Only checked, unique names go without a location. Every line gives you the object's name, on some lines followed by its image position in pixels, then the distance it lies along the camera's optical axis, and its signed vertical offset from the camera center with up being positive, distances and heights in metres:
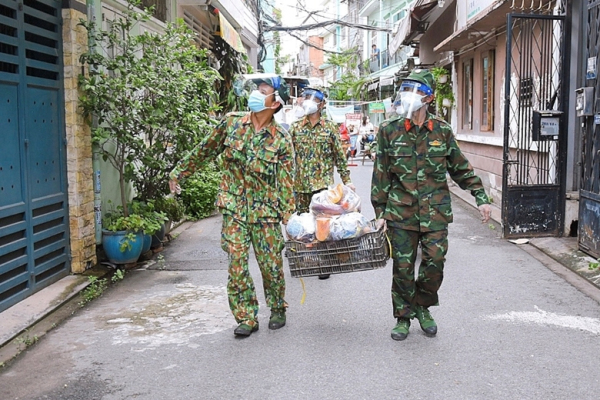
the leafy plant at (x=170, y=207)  8.59 -0.83
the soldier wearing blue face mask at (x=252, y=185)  4.71 -0.29
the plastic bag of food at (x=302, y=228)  4.63 -0.59
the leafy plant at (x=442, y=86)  16.31 +1.52
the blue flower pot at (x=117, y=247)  6.92 -1.08
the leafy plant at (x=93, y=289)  5.96 -1.37
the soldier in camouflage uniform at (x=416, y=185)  4.57 -0.28
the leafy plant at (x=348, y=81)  37.38 +4.04
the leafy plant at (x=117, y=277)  6.67 -1.35
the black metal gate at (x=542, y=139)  8.00 +0.09
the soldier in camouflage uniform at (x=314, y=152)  6.86 -0.06
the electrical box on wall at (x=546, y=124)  7.97 +0.27
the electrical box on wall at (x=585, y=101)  7.05 +0.49
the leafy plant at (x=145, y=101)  6.68 +0.50
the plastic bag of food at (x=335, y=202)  4.81 -0.42
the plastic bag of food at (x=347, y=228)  4.55 -0.58
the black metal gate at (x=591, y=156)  6.97 -0.12
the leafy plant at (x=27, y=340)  4.76 -1.44
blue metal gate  5.41 -0.04
